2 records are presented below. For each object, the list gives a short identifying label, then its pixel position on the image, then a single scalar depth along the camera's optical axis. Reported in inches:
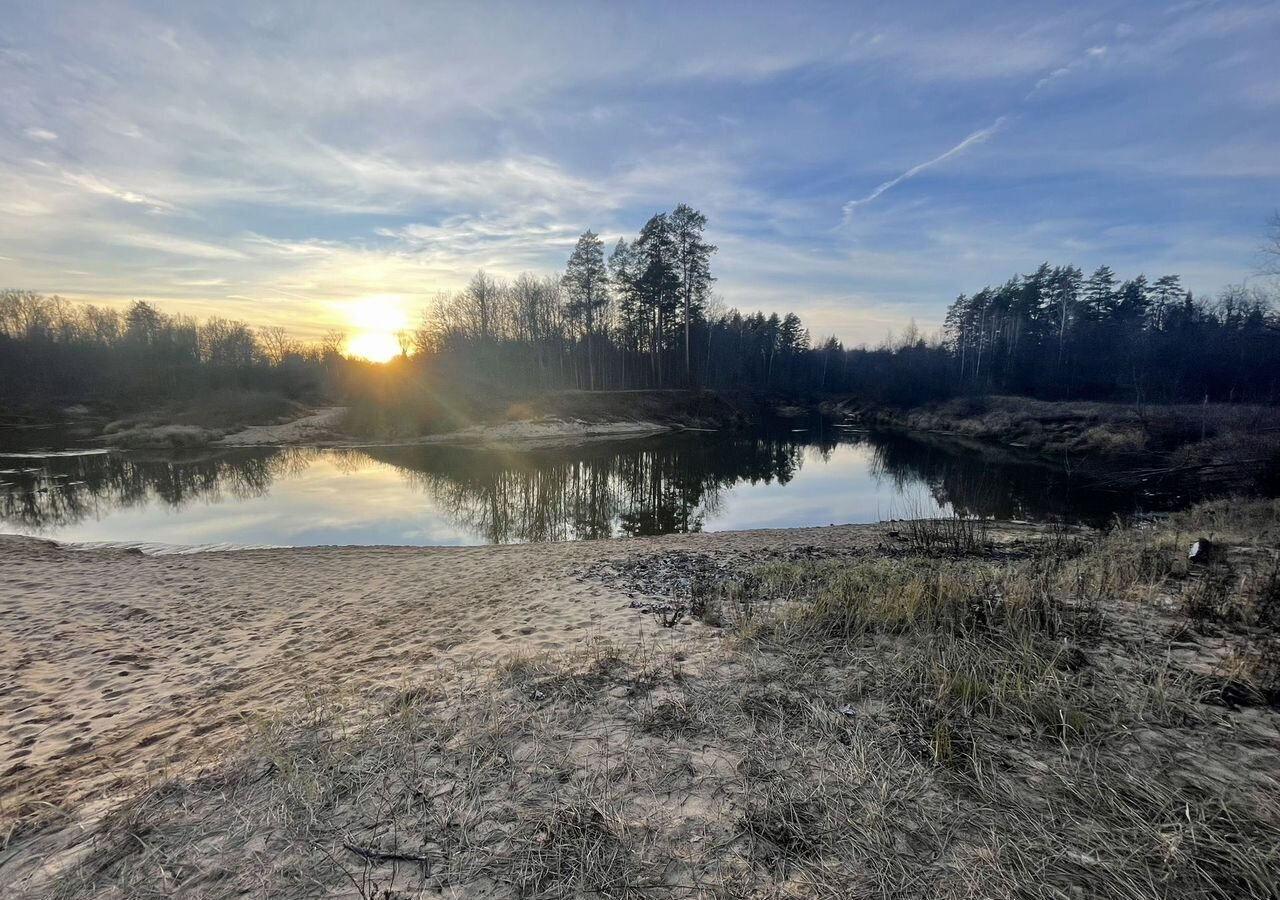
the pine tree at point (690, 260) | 1777.8
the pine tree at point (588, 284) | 1852.9
